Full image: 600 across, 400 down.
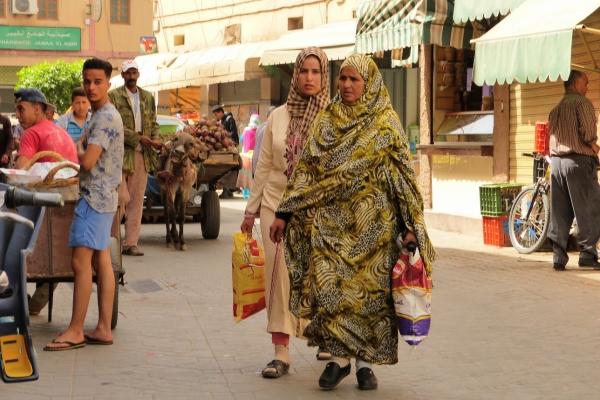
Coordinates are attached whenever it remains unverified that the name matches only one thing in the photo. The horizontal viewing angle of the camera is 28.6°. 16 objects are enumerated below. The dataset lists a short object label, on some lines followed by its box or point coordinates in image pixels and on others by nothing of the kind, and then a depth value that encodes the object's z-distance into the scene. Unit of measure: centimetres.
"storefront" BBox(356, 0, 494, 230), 1670
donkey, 1415
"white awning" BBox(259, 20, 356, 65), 2319
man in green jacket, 1290
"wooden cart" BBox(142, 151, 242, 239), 1530
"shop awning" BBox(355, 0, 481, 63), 1664
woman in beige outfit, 693
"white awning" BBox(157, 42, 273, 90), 2975
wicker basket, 743
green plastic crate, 1452
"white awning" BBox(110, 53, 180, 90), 3409
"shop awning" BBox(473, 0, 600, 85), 1211
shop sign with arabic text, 5400
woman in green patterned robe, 638
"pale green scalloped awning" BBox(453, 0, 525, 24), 1461
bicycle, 1330
